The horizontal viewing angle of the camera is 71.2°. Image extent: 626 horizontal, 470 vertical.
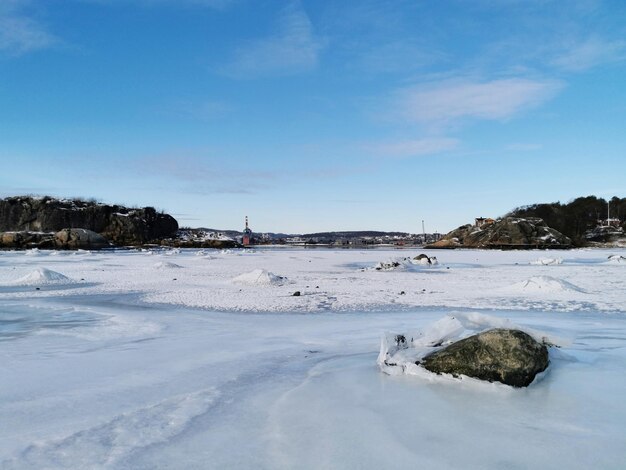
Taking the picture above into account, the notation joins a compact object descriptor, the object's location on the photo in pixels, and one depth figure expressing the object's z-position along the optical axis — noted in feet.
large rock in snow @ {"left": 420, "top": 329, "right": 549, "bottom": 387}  13.28
